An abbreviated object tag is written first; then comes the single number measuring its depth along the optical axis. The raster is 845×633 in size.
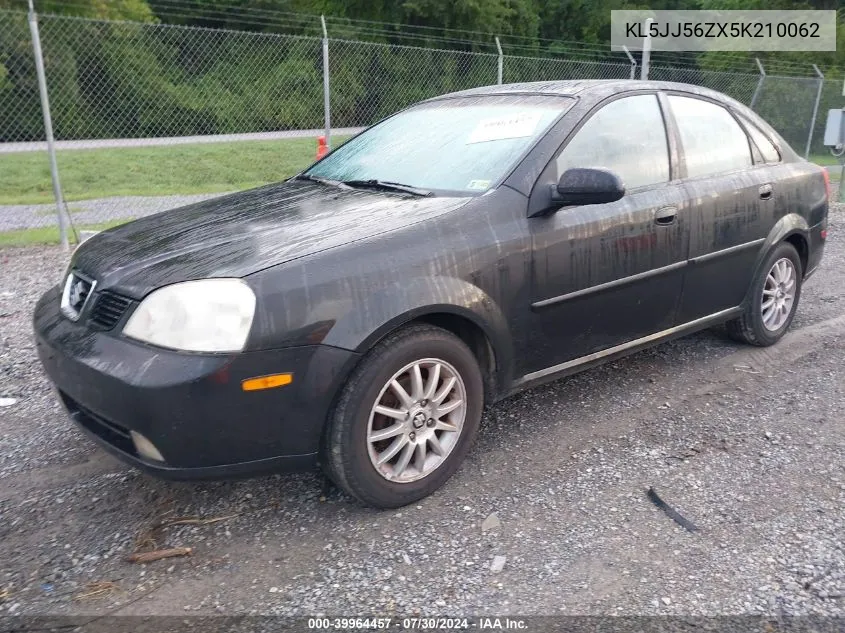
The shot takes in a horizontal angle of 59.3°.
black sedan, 2.52
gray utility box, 10.88
